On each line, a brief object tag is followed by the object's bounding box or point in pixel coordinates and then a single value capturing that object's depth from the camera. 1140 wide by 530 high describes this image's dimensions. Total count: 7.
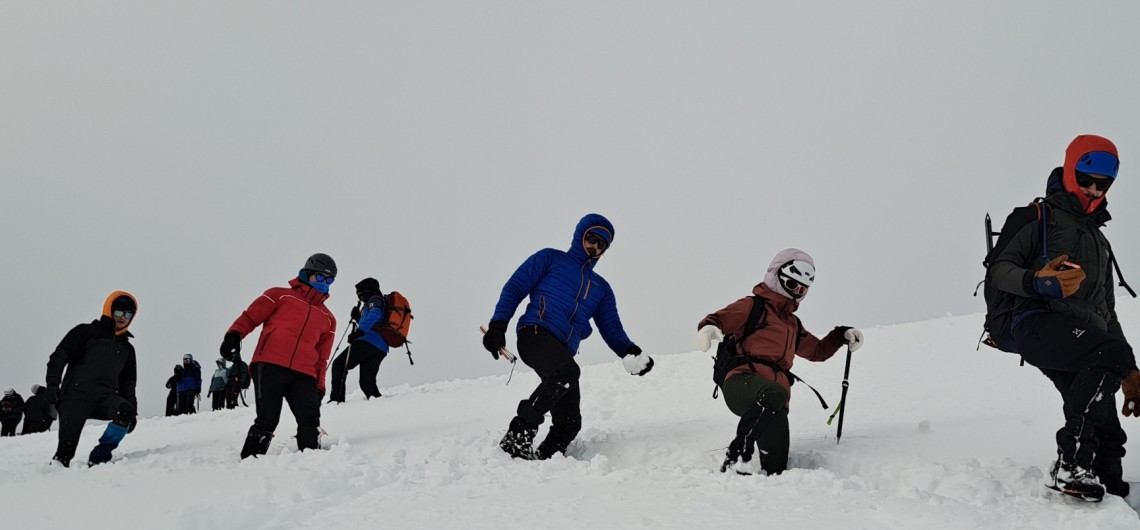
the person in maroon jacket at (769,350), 5.08
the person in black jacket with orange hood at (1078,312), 3.94
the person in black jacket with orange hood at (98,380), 7.07
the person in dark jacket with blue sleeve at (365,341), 12.19
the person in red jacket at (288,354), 6.61
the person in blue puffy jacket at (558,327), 5.91
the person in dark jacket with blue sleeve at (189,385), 18.48
